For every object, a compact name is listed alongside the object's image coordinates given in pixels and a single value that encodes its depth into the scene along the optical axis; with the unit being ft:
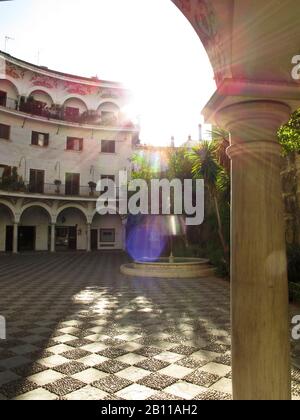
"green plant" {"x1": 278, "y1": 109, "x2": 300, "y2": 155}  25.88
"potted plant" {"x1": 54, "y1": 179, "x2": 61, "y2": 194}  95.49
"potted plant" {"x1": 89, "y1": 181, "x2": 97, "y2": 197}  98.80
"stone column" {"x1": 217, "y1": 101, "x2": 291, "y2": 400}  8.46
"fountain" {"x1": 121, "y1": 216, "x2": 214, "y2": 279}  48.24
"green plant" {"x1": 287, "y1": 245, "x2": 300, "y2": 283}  37.27
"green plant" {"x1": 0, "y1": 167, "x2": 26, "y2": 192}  84.89
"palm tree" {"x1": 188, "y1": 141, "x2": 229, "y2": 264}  56.54
